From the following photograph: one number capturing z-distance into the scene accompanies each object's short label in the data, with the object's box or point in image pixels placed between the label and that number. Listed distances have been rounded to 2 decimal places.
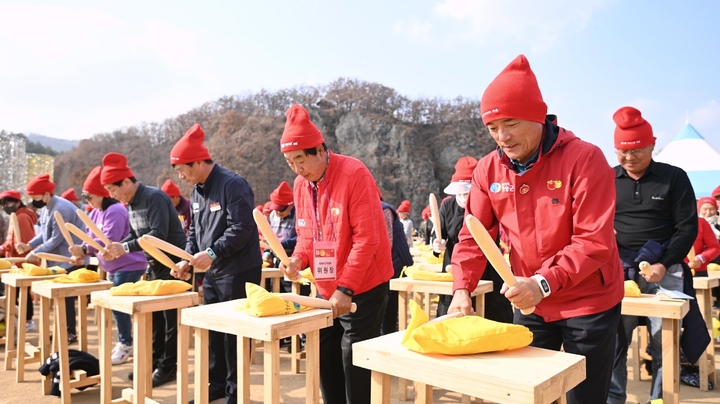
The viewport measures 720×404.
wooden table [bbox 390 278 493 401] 3.78
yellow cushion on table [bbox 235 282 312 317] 2.51
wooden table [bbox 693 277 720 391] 4.29
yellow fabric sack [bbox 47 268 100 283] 4.20
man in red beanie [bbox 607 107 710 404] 3.29
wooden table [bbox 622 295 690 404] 3.07
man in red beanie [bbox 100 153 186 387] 4.62
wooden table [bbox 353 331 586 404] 1.43
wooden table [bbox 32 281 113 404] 4.03
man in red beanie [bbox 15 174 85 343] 5.96
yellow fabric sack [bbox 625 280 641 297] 3.26
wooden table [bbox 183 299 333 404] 2.40
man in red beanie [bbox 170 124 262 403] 3.68
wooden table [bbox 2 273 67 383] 4.80
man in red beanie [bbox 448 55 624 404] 1.86
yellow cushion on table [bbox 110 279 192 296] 3.48
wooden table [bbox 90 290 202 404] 3.29
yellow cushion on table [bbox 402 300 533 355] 1.65
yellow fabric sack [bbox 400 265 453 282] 3.91
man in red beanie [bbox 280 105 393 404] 2.70
